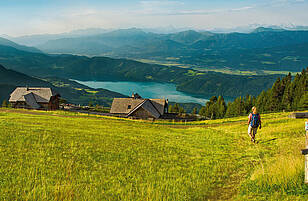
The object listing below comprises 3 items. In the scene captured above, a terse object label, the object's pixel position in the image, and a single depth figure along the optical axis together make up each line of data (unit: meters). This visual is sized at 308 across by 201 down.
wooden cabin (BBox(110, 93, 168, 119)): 59.78
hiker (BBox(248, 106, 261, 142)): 16.02
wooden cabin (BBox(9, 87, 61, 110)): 68.12
